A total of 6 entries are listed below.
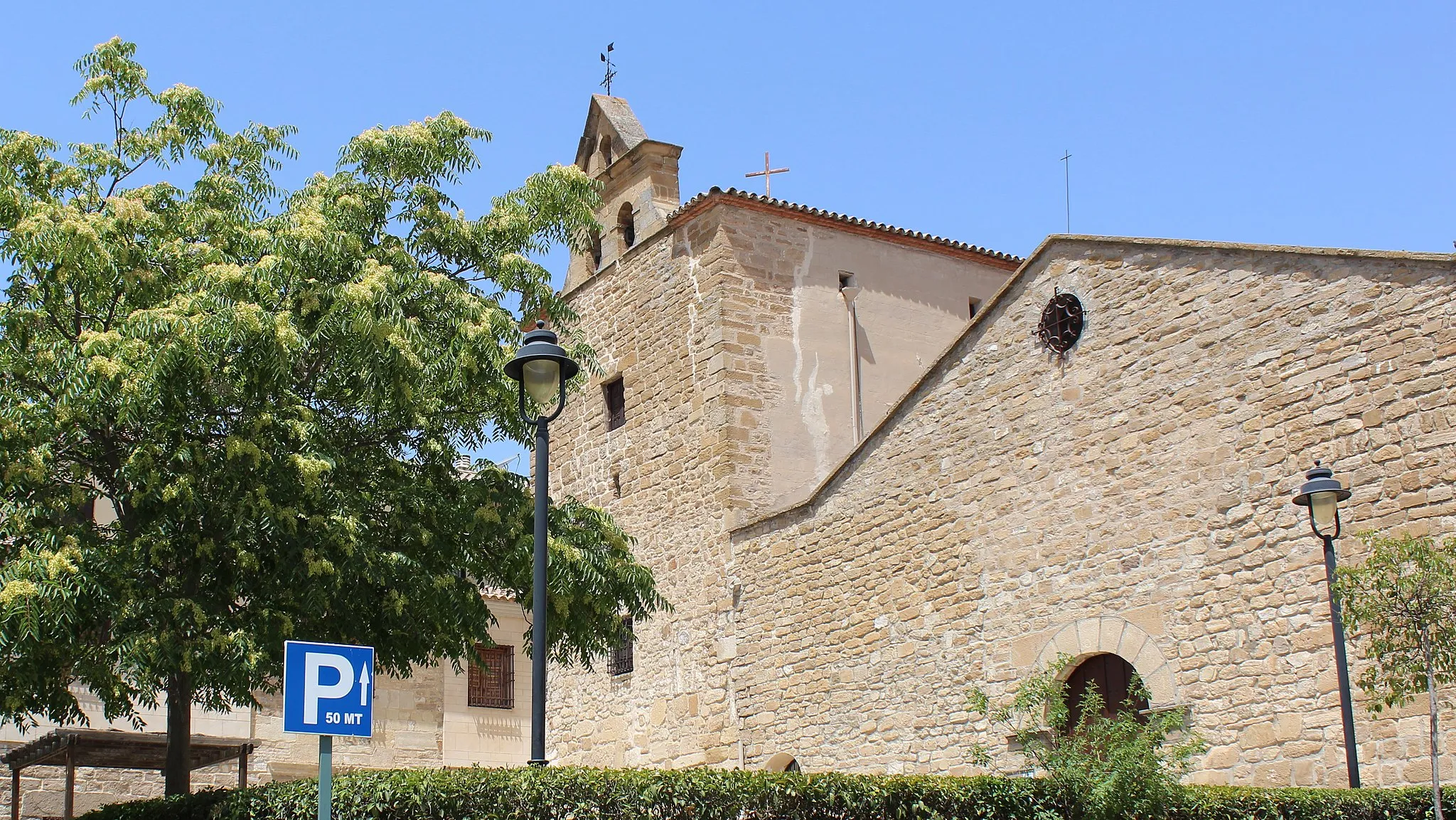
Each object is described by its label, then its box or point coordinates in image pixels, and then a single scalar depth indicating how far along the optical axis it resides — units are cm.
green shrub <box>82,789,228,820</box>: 1010
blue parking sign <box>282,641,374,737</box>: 701
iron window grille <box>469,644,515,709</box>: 2761
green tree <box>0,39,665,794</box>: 1041
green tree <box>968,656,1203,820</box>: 988
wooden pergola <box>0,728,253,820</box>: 1634
